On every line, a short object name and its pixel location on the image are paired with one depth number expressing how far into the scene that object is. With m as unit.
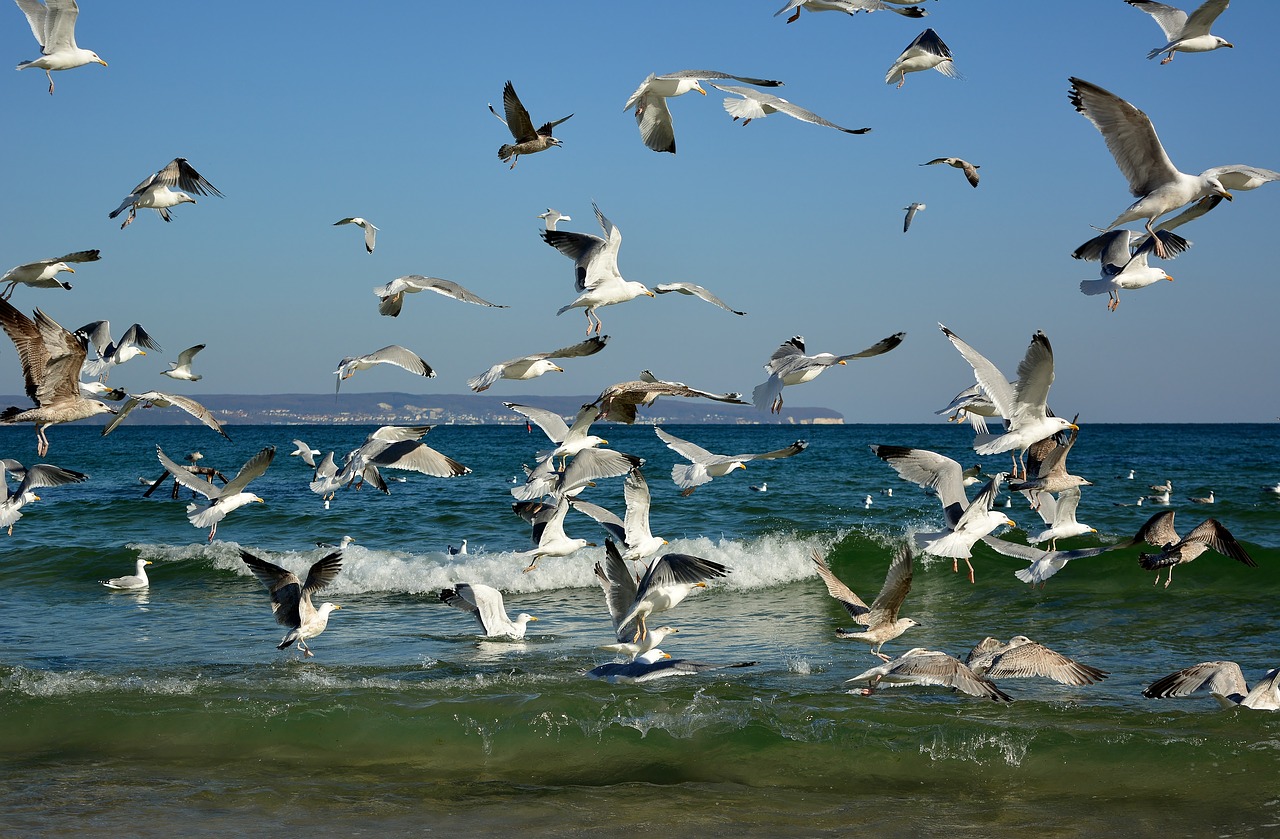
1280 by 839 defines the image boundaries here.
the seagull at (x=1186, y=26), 9.04
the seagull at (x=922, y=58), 10.09
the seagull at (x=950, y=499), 8.65
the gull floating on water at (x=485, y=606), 11.05
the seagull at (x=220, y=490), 9.91
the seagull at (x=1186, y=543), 9.49
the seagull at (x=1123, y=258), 8.69
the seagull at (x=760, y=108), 8.98
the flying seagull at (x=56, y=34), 10.66
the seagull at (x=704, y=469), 9.25
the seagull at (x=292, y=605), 9.78
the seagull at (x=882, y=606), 8.44
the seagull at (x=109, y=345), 11.70
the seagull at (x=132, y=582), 15.96
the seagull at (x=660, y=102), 9.05
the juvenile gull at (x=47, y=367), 8.94
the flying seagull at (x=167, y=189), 10.92
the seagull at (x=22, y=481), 12.80
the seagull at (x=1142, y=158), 8.07
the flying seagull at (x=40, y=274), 9.84
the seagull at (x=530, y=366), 9.01
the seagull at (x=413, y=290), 9.90
